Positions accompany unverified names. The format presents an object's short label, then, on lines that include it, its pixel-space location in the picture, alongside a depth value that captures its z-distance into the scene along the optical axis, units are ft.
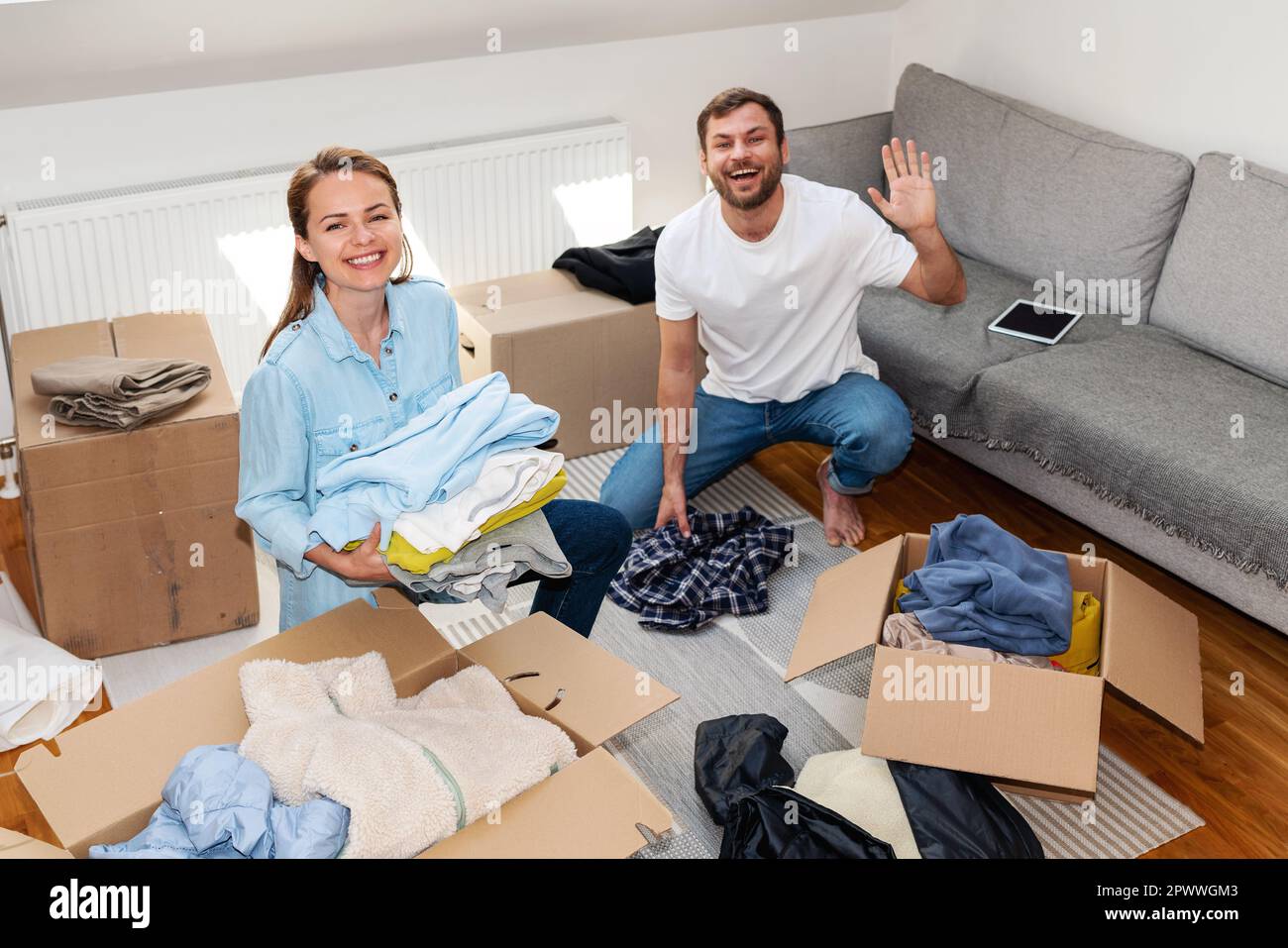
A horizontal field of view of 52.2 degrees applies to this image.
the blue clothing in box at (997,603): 7.07
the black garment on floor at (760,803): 6.05
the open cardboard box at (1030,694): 6.28
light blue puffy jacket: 4.53
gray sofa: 8.30
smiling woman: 6.04
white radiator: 9.87
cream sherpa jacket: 4.67
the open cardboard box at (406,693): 4.77
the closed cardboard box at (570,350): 10.35
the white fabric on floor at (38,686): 7.72
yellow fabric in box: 7.26
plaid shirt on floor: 8.80
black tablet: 9.96
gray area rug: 7.08
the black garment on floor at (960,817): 6.29
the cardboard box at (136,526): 7.99
